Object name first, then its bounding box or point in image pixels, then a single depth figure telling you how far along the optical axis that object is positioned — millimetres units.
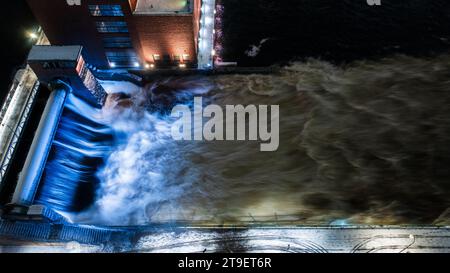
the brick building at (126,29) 49000
